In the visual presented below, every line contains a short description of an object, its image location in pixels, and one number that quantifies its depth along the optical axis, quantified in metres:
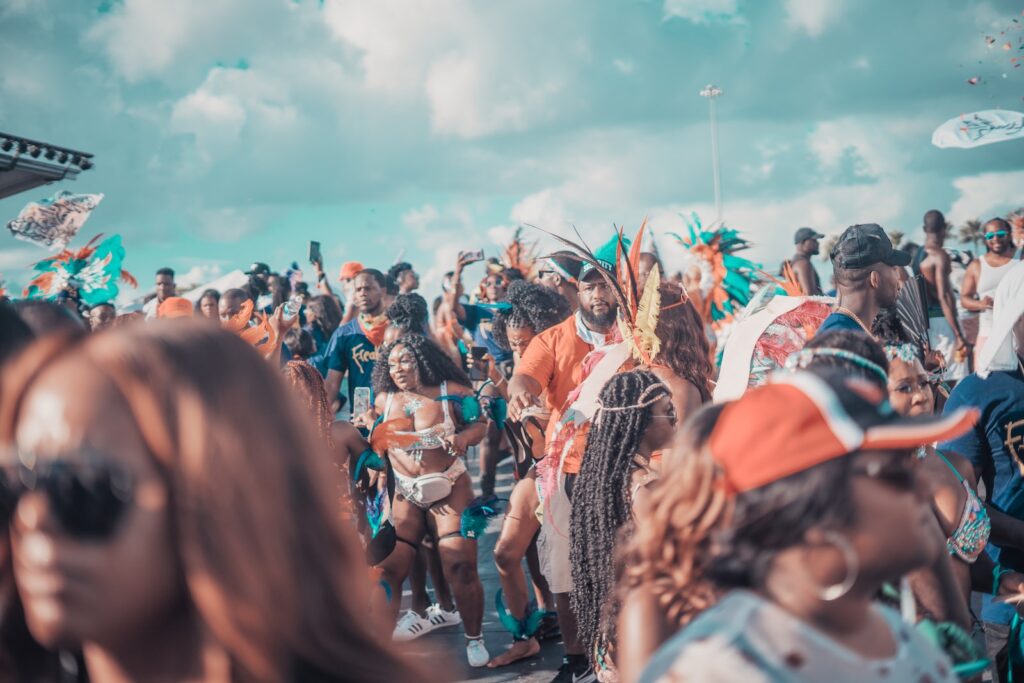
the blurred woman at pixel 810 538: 1.47
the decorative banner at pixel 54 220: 7.51
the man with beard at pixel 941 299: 9.15
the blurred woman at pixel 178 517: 1.15
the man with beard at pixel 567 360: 4.91
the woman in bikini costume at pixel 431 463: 5.47
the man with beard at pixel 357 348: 7.32
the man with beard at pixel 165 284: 10.39
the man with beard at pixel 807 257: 9.26
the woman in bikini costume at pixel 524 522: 5.16
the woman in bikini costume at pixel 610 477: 3.62
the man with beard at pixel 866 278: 3.81
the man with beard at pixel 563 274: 6.33
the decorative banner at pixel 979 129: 5.52
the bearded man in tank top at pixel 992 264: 8.54
